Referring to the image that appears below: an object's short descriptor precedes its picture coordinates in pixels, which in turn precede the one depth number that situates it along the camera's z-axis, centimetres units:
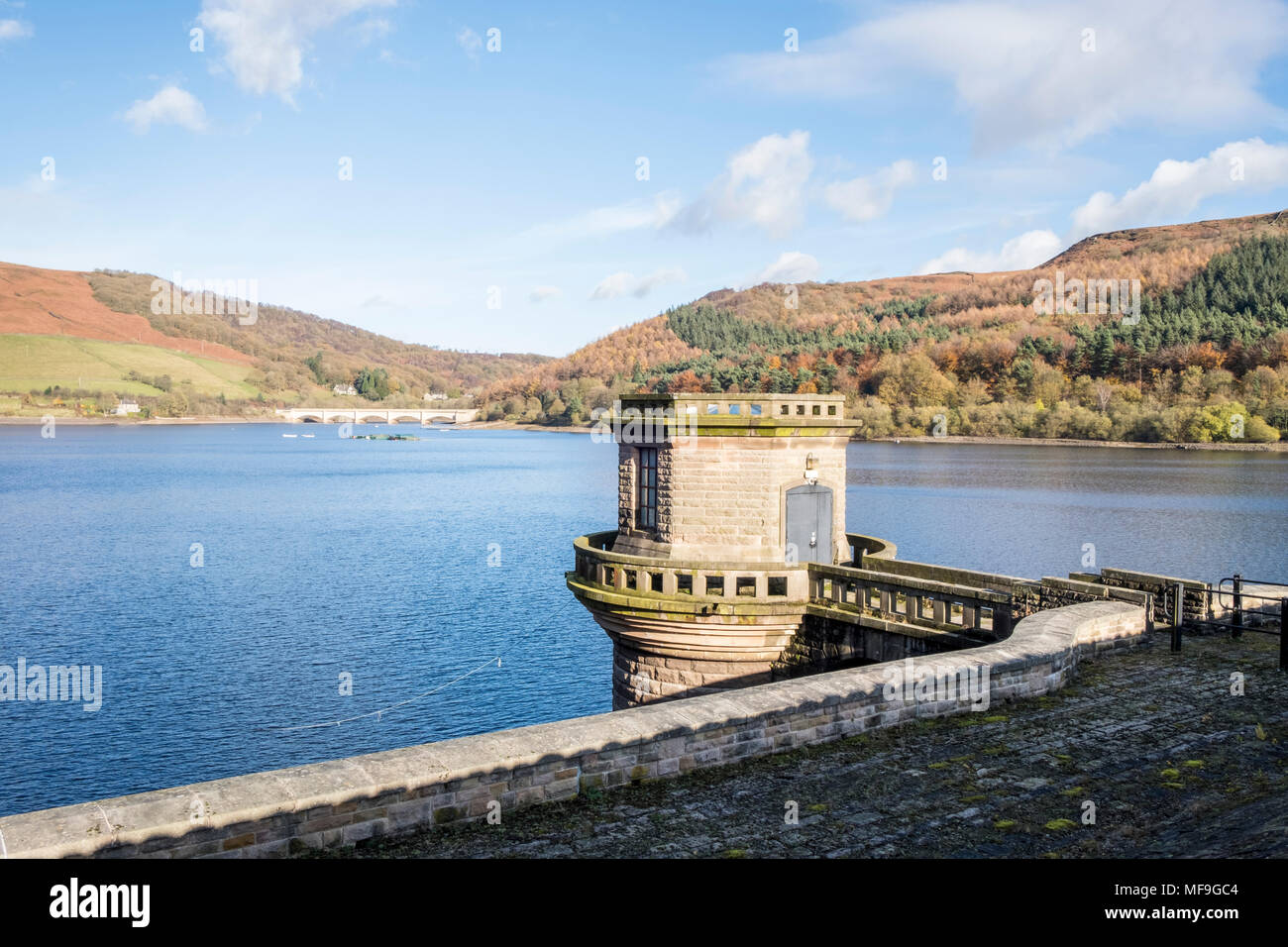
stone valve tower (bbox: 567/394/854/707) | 1797
